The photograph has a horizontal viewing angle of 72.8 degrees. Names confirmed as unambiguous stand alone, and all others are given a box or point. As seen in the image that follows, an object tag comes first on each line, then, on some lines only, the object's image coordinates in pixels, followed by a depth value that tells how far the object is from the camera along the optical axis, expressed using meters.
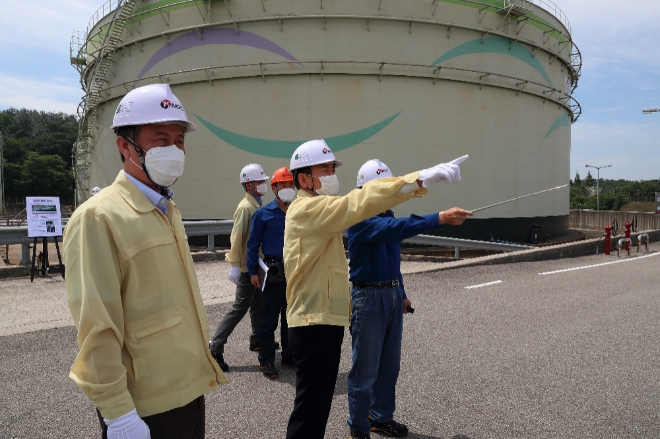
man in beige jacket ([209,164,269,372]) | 5.26
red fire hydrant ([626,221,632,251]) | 15.78
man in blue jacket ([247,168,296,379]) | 5.07
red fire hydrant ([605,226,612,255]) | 15.51
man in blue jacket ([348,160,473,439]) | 3.46
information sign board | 9.74
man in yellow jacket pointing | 2.66
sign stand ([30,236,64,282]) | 10.02
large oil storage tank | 17.11
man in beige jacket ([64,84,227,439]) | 1.71
